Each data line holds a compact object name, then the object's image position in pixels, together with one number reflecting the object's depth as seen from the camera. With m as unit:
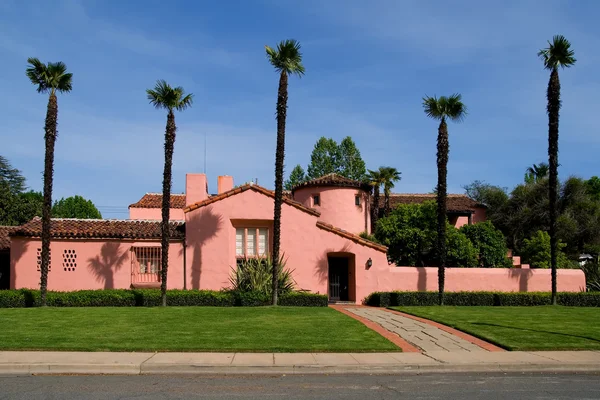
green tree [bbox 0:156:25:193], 68.53
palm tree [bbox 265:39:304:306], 25.44
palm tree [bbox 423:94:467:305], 27.86
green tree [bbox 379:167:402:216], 45.72
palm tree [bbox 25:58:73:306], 24.34
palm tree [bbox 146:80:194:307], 24.59
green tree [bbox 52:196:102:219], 64.50
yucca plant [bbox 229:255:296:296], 26.03
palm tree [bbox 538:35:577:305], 27.47
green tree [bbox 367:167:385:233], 42.63
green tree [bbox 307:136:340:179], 63.00
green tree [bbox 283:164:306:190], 64.06
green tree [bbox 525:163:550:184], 73.69
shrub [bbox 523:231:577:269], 35.97
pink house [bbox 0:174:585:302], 27.69
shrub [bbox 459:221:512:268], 34.62
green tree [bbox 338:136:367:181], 61.81
